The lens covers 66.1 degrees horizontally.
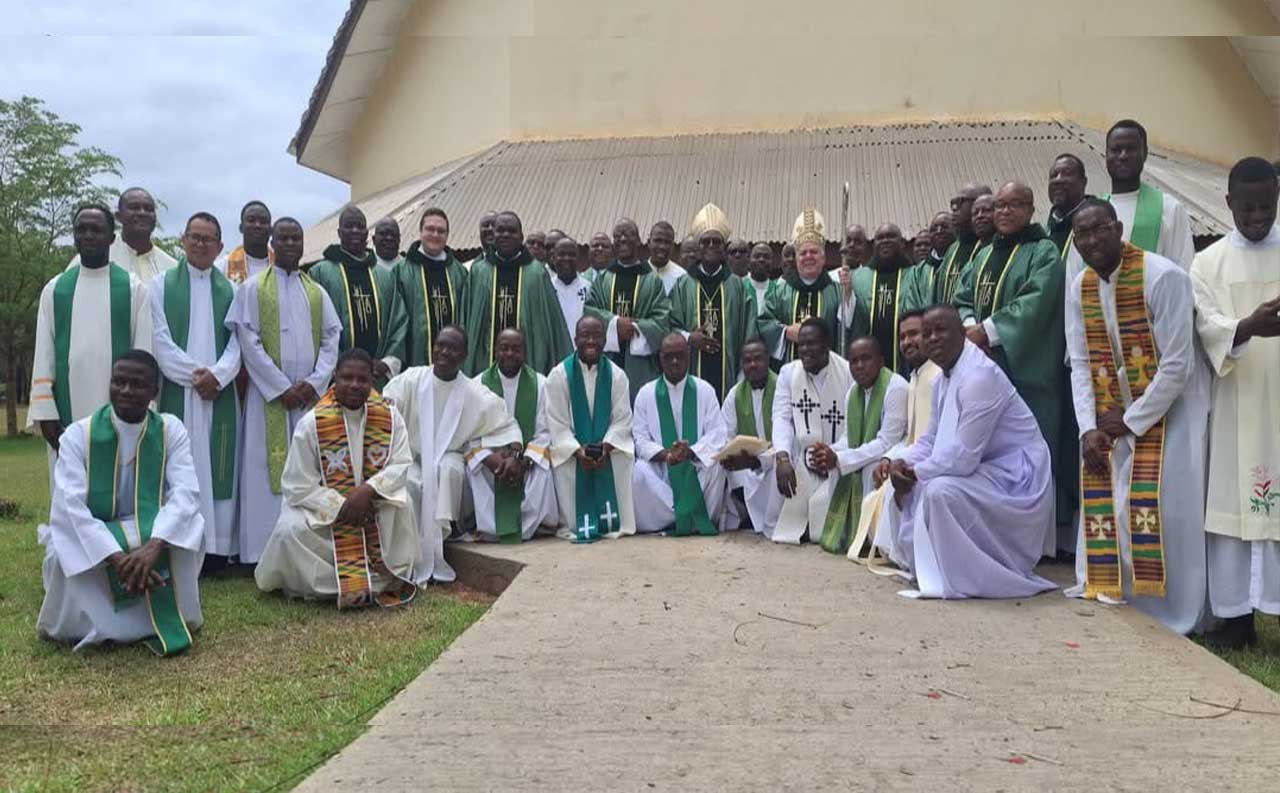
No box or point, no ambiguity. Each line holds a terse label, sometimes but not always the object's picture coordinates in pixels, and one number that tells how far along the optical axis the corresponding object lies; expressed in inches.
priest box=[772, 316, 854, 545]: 274.1
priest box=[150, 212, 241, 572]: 259.8
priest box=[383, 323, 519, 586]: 273.4
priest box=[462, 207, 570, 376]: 317.7
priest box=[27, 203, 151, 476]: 238.4
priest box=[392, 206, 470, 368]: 312.8
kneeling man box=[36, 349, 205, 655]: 184.9
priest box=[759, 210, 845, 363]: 326.6
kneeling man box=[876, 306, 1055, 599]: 202.2
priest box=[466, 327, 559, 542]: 278.5
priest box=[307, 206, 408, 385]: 301.6
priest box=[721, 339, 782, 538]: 285.9
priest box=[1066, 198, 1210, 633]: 192.9
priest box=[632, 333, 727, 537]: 288.4
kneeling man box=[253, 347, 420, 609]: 227.5
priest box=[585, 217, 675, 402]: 325.4
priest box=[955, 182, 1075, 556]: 236.8
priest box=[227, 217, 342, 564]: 268.4
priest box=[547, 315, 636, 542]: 287.1
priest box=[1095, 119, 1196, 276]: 215.2
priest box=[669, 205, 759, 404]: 330.0
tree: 1015.0
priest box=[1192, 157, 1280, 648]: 183.8
